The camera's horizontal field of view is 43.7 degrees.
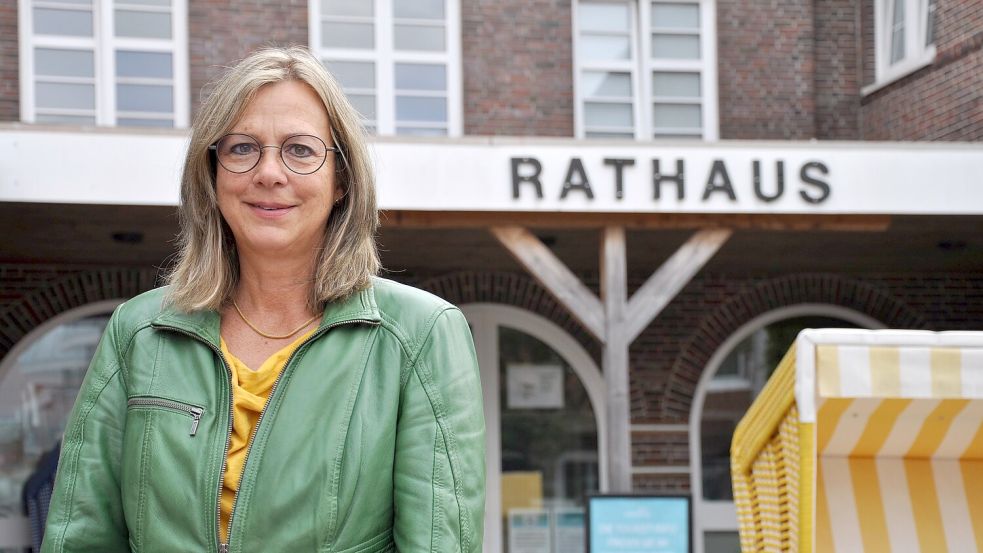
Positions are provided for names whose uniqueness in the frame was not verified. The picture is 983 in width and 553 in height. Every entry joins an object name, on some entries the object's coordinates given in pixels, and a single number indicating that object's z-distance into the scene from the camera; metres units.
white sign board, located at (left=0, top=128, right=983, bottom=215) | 6.95
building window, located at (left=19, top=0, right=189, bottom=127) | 10.13
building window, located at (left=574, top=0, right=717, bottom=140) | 11.00
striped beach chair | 3.28
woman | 1.59
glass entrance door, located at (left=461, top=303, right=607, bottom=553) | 10.30
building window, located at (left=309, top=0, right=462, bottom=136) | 10.65
